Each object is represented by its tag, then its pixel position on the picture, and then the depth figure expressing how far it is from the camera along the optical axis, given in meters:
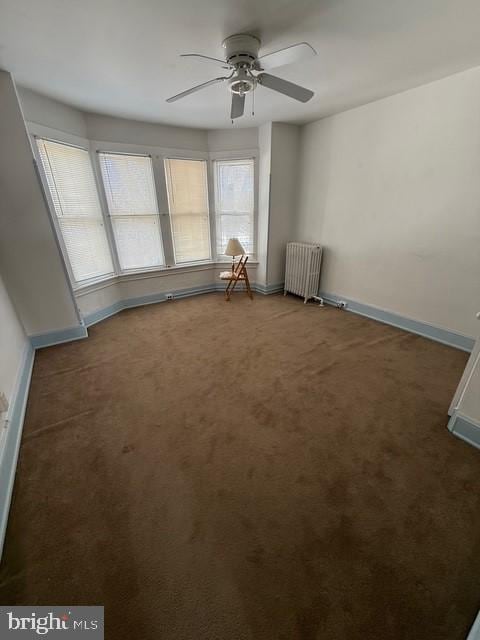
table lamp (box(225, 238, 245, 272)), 3.96
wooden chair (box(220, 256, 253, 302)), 4.13
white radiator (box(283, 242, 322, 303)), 3.88
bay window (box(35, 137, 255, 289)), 3.07
